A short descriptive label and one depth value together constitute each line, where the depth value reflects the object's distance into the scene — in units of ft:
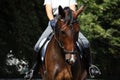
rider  56.38
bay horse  49.10
